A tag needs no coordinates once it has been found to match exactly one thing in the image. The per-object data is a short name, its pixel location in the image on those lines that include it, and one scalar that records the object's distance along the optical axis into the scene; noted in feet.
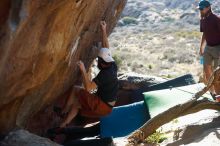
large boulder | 18.58
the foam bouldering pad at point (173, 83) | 41.70
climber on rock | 27.81
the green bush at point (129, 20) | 220.06
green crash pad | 33.53
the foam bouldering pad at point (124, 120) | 31.76
